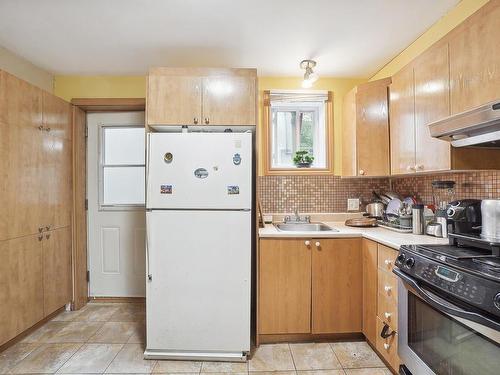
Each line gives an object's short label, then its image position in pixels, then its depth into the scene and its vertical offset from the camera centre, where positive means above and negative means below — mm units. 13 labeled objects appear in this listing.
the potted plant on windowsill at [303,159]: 2672 +284
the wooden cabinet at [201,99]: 1981 +657
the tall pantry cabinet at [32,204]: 1956 -124
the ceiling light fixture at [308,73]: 2371 +1016
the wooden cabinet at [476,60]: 1250 +638
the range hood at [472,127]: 1091 +272
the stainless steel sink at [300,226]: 2552 -370
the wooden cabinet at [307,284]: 2047 -734
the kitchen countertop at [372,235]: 1663 -342
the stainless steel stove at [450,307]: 961 -489
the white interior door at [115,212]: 2855 -250
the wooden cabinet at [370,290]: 1876 -743
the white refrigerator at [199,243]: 1874 -383
